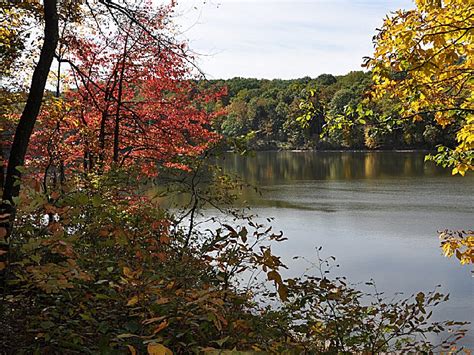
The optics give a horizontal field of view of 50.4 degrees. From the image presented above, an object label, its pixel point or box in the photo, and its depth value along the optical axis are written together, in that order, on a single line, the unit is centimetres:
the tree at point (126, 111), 997
